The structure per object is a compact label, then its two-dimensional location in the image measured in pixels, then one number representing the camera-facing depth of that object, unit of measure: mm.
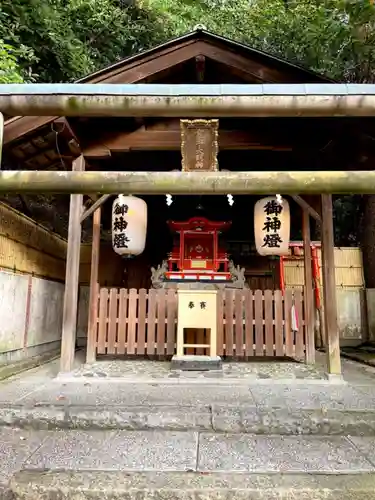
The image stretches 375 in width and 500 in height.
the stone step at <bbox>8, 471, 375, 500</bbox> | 2482
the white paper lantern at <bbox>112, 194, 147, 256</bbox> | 6574
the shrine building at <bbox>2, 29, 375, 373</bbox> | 5730
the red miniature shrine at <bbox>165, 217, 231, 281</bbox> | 8445
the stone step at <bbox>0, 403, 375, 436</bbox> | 3645
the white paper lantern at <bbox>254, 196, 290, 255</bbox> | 6520
